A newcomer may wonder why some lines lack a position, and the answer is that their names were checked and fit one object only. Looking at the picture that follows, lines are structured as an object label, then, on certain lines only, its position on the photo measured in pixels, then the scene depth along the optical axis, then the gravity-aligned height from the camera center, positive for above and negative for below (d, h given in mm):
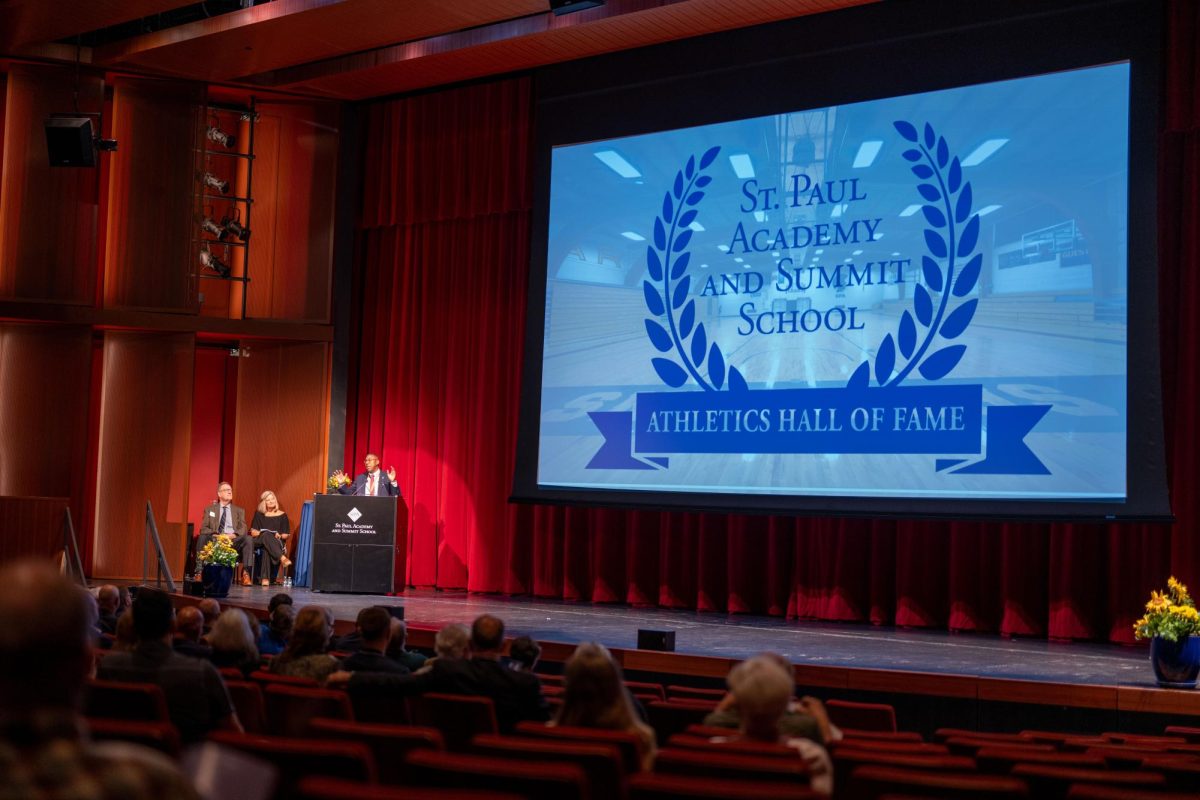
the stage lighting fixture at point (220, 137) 12742 +3424
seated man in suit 11812 -428
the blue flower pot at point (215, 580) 10164 -788
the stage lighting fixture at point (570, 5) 9039 +3435
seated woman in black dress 11969 -464
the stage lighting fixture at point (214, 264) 12648 +2134
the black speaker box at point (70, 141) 10891 +2848
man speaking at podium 11531 +16
